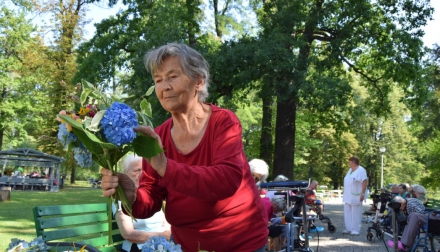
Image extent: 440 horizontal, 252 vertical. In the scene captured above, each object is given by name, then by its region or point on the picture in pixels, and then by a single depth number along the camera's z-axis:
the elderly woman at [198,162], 2.53
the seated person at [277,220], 7.59
